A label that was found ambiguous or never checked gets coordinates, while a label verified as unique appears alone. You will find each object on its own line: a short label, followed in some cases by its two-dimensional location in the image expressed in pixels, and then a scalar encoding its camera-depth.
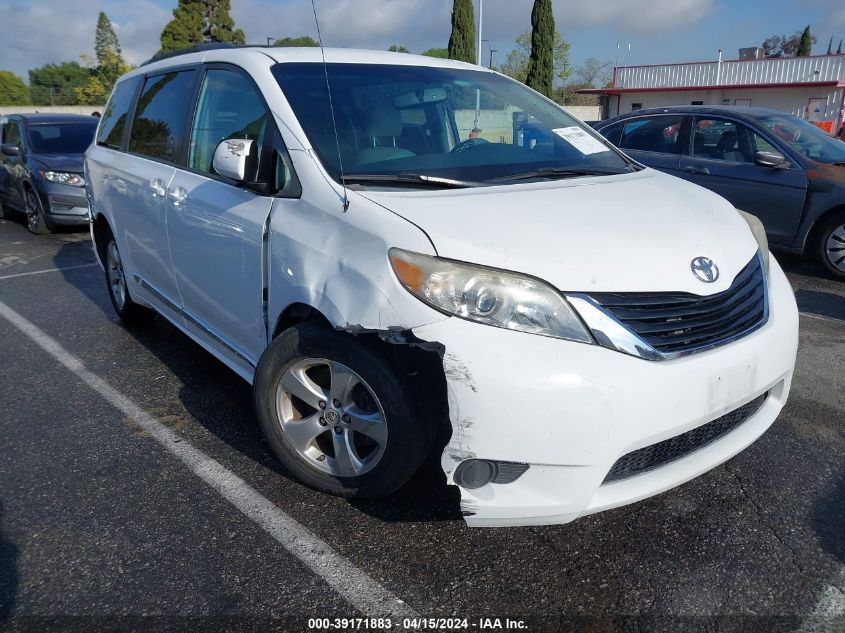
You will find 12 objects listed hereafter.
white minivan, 2.10
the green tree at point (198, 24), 44.12
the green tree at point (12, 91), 74.81
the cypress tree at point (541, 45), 34.81
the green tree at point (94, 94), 61.41
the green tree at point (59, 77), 89.00
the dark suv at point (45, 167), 9.08
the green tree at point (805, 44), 51.59
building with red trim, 31.42
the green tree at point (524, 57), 51.94
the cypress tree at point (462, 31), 32.47
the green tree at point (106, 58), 65.50
